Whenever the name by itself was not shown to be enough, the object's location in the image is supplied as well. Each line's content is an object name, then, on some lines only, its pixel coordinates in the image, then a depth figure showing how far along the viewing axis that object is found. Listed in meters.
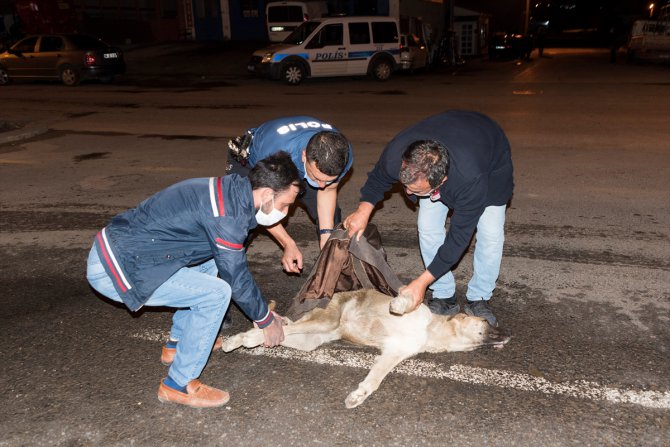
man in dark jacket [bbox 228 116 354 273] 3.50
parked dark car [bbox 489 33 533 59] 30.25
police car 19.61
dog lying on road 3.78
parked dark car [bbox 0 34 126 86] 19.88
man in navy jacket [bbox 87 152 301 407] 2.96
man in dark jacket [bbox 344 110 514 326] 3.24
